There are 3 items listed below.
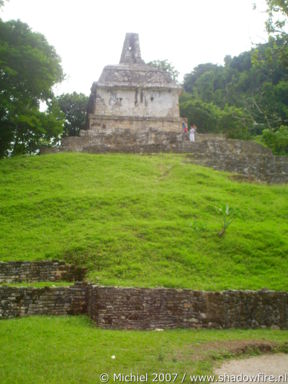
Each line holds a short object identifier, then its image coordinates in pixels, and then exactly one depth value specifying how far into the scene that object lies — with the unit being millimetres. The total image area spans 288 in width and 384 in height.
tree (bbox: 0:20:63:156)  24516
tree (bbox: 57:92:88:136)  40688
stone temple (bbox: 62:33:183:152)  30812
